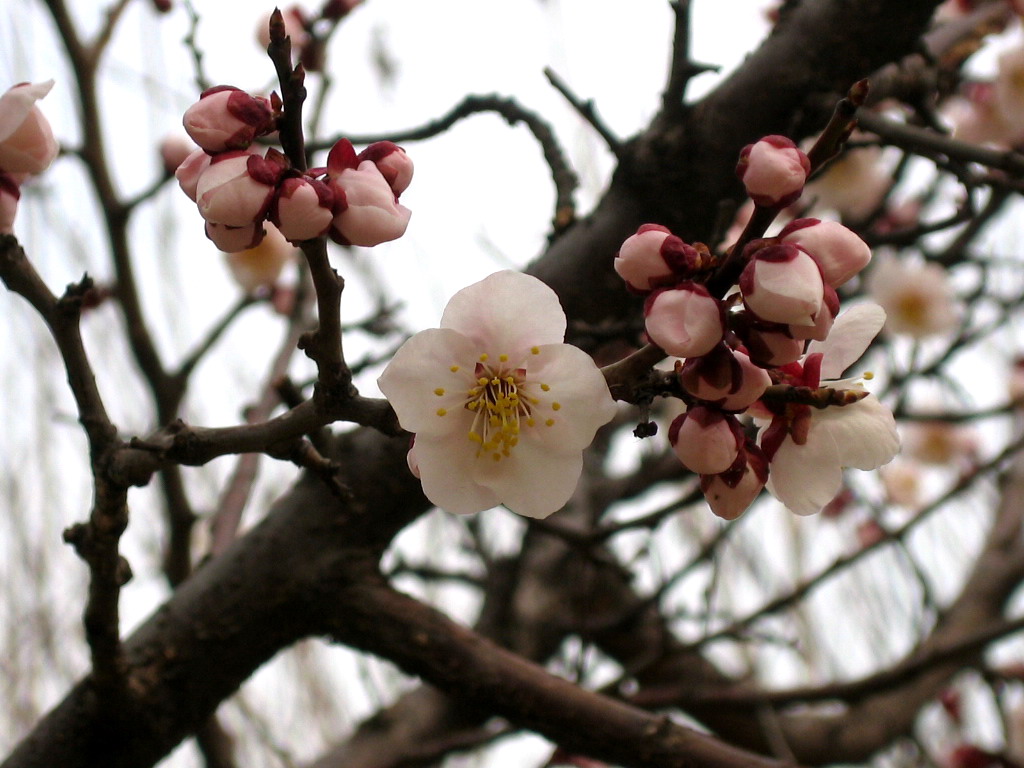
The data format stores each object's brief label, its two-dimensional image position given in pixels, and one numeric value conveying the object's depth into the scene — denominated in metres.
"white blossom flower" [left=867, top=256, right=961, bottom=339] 1.93
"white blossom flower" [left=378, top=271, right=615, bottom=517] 0.32
